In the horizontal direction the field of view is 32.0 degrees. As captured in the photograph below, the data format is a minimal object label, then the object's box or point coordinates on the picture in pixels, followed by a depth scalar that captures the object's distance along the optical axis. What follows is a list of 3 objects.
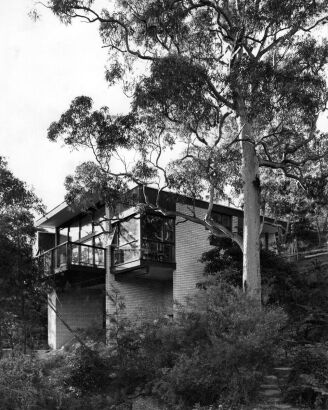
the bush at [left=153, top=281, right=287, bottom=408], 8.11
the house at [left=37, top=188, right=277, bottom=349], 20.22
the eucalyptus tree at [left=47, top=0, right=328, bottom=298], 13.75
